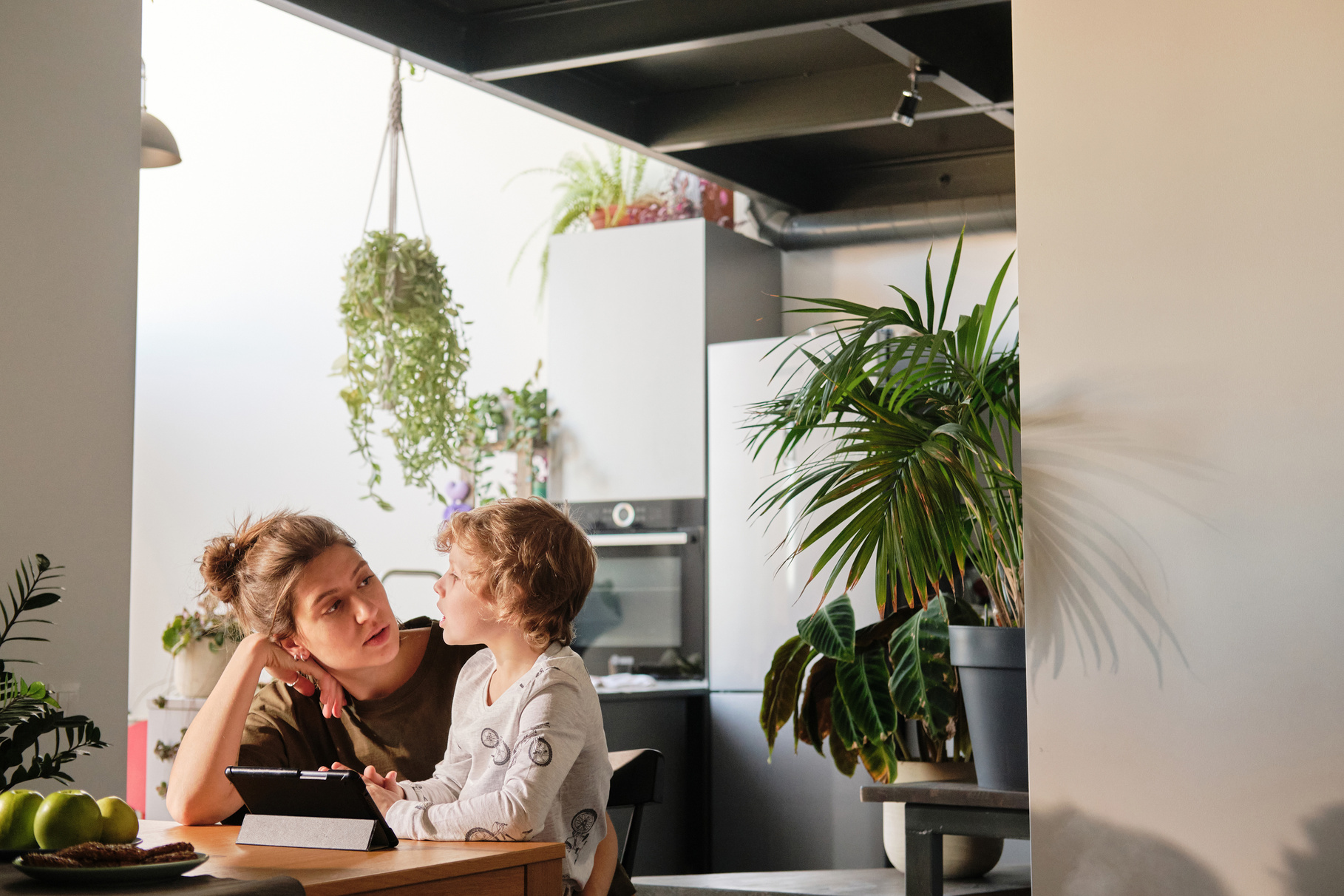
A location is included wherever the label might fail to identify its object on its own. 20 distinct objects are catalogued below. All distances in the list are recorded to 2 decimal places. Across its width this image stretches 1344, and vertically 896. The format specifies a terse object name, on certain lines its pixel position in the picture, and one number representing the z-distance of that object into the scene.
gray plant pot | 2.52
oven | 4.55
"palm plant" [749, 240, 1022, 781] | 2.55
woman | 1.93
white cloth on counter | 4.30
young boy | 1.67
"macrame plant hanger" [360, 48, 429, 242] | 3.83
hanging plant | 3.76
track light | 3.72
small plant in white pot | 3.86
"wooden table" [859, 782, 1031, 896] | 2.53
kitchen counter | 4.12
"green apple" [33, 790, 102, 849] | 1.39
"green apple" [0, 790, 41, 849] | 1.42
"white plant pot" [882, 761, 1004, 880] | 3.24
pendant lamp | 2.76
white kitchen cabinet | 4.60
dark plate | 1.28
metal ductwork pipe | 4.70
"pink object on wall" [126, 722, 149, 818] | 4.94
